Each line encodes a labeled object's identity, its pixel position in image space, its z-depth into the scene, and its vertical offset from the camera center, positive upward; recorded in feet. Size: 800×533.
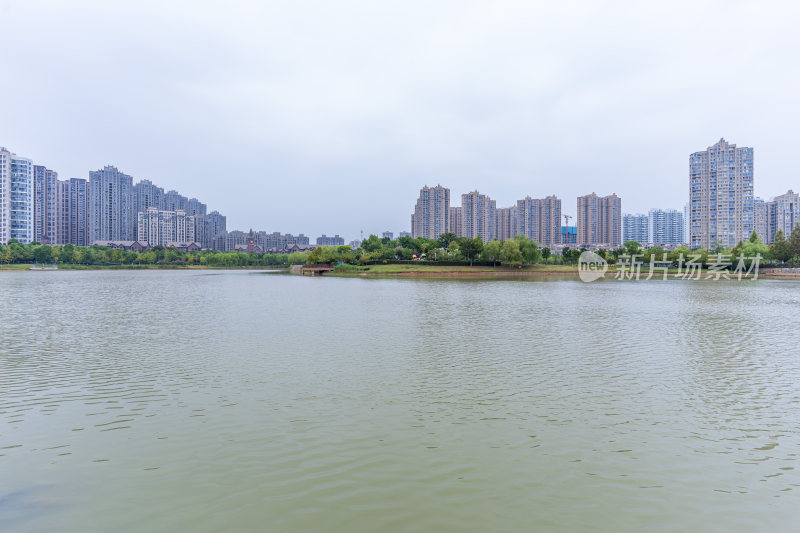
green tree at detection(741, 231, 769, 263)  302.51 +9.41
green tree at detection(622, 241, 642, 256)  364.17 +11.30
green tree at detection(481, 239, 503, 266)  318.86 +7.73
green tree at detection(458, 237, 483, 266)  324.60 +10.53
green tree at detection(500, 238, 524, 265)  308.60 +6.06
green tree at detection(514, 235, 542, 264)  320.91 +8.41
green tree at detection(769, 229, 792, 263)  306.55 +8.80
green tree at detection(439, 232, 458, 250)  396.37 +19.66
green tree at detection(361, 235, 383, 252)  395.55 +15.02
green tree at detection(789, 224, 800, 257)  302.25 +12.68
